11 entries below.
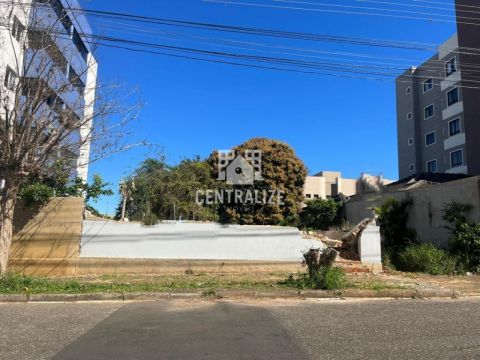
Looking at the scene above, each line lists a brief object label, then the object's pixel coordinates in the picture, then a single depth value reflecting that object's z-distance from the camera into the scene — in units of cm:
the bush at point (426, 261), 1355
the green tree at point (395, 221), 1753
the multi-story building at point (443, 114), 3359
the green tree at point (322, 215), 2292
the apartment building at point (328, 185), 6194
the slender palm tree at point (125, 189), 1608
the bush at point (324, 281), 1044
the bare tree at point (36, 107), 1082
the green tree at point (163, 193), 1664
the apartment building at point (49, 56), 1115
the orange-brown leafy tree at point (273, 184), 2220
